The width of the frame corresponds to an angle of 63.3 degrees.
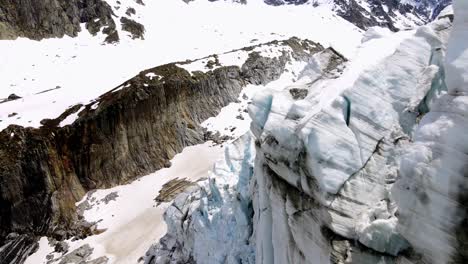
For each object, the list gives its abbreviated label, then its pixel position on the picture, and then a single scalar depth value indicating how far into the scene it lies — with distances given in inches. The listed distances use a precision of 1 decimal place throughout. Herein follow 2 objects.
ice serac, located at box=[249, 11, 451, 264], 451.5
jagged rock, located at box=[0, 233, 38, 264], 1486.2
